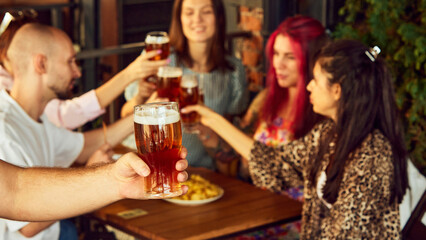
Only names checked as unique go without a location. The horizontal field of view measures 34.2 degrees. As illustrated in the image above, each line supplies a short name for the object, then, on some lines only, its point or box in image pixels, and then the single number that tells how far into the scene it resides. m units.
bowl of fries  2.80
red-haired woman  3.30
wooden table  2.57
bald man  2.51
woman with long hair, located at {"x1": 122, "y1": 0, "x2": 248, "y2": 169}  3.58
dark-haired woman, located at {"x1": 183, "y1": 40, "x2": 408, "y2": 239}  2.52
